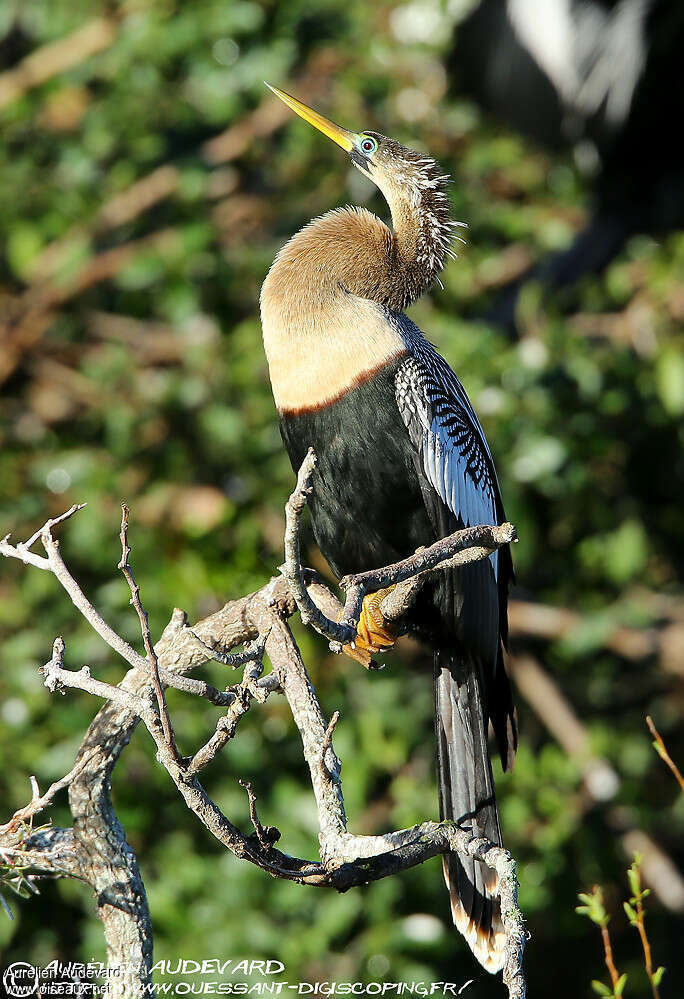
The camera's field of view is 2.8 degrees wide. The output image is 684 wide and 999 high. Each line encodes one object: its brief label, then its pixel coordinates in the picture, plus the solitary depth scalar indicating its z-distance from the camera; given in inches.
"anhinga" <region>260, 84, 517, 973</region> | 414.2
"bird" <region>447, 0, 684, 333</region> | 448.3
